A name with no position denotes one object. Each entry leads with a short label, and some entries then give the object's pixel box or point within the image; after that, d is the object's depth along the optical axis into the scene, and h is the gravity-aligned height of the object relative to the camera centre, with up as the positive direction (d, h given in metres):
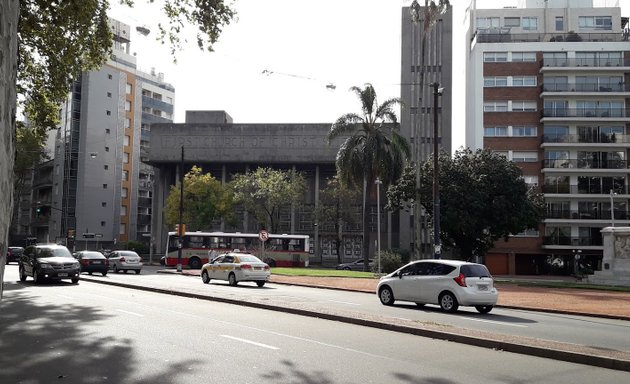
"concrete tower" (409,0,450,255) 40.62 +15.65
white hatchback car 17.11 -1.39
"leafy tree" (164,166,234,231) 64.62 +3.60
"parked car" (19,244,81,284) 25.78 -1.34
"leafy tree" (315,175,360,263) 64.77 +3.07
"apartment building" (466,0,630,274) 59.81 +11.59
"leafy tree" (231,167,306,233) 62.31 +4.64
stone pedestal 36.00 -1.08
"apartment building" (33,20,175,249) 80.38 +10.53
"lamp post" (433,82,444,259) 27.67 +1.64
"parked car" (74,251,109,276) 34.26 -1.64
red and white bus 49.06 -0.94
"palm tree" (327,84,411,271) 44.84 +6.78
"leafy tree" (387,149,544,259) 42.19 +2.93
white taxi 27.16 -1.56
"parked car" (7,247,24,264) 55.88 -2.09
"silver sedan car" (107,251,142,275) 39.84 -1.87
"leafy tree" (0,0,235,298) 19.09 +6.93
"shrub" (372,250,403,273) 41.14 -1.78
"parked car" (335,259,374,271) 55.64 -2.79
